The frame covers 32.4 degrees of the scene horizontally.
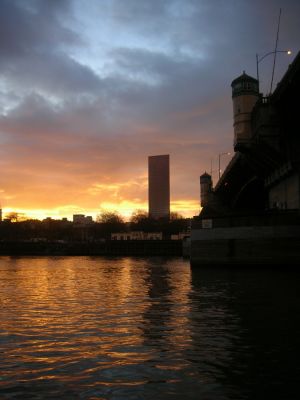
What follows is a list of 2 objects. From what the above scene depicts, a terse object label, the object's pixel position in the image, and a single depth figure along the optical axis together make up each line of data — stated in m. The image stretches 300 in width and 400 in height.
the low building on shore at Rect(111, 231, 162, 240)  193.71
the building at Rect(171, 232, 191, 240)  174.88
